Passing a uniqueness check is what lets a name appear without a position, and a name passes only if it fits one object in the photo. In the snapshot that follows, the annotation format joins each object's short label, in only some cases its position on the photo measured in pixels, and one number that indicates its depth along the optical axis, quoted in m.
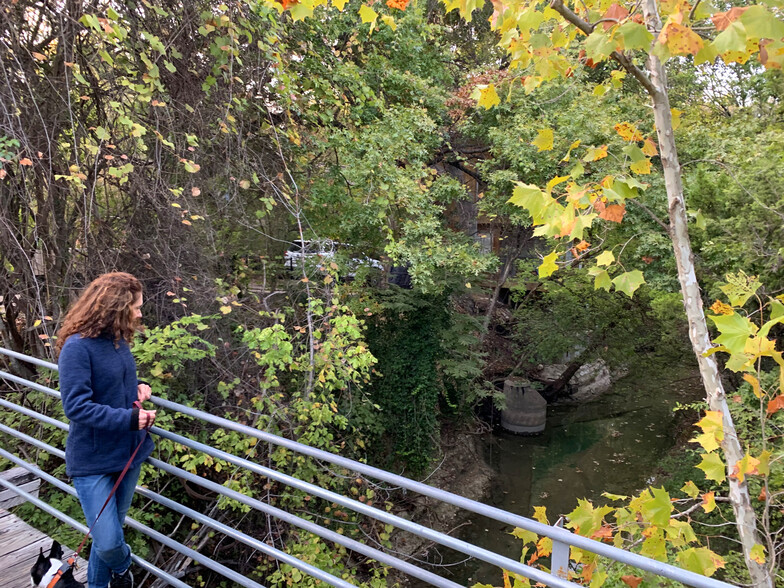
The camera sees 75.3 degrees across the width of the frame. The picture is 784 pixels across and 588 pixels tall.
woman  1.96
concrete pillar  12.75
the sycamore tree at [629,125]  1.62
